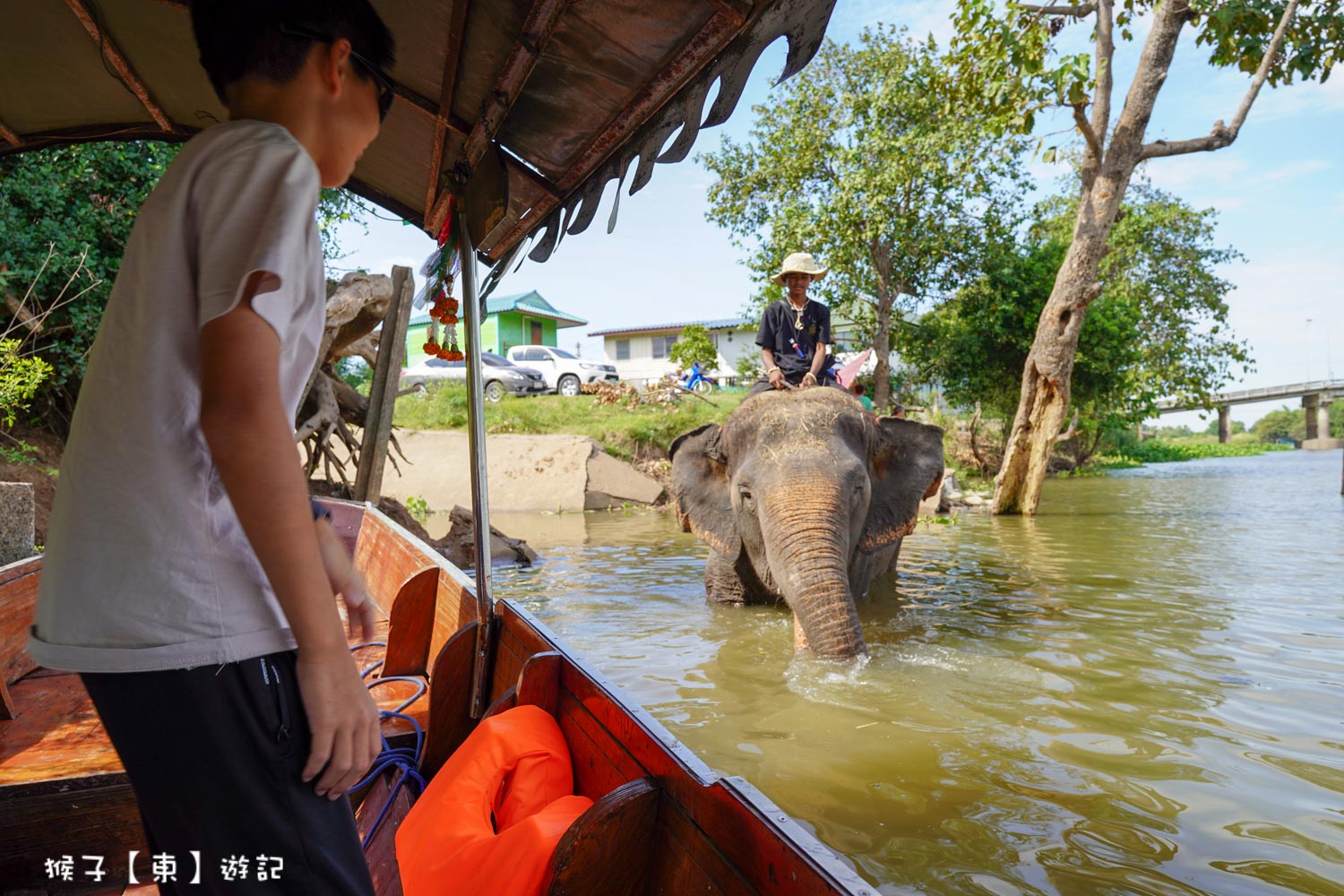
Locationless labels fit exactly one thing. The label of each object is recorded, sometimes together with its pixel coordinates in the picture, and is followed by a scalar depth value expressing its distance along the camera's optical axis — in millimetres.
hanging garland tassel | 3418
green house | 37750
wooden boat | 1630
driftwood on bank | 9555
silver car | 25828
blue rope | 2805
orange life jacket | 1922
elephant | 5348
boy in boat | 1103
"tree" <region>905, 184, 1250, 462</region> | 21750
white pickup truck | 29328
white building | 39000
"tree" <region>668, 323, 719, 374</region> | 27906
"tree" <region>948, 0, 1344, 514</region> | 12289
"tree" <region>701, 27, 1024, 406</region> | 20141
